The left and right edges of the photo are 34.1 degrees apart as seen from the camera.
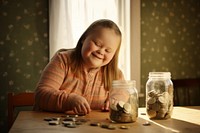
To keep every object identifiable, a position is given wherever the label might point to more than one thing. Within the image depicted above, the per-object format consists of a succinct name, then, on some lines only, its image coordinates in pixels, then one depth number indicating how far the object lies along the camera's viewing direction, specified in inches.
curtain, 119.1
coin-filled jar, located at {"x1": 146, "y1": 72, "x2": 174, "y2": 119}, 45.6
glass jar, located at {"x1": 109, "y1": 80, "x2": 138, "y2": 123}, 42.7
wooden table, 38.5
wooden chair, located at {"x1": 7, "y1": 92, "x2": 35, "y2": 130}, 72.2
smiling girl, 51.0
